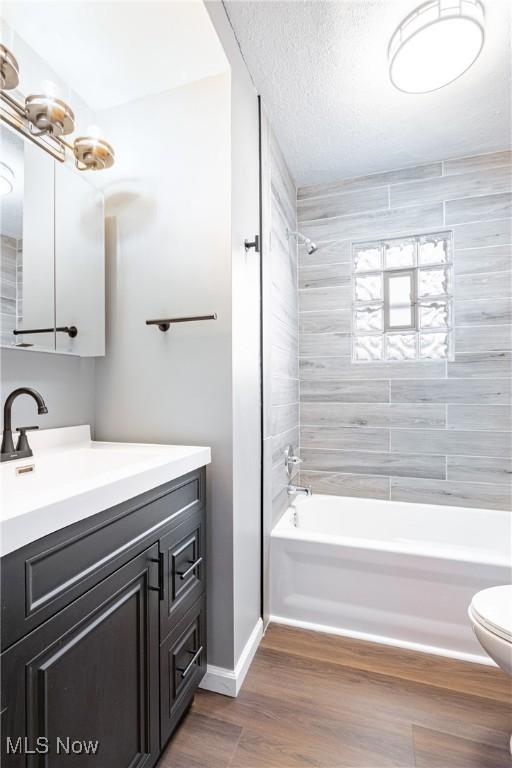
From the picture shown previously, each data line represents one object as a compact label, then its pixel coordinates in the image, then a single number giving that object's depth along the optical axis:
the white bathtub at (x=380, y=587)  1.63
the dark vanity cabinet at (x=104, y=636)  0.64
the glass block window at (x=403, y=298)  2.42
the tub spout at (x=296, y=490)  2.24
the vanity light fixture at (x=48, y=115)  1.26
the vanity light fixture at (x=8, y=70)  1.13
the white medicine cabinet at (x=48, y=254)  1.23
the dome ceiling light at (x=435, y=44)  1.39
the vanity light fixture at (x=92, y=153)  1.43
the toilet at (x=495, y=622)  1.11
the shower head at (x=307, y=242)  2.34
